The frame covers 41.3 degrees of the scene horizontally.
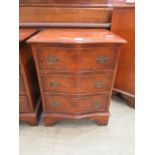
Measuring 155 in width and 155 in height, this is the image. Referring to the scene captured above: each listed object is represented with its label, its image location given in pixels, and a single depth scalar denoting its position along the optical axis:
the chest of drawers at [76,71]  1.53
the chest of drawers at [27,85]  1.66
